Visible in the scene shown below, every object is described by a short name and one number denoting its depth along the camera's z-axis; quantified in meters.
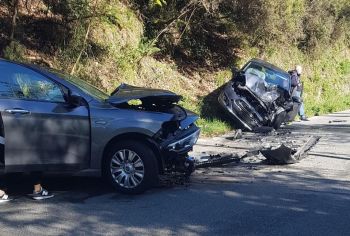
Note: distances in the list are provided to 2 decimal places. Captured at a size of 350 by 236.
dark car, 14.80
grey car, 7.07
